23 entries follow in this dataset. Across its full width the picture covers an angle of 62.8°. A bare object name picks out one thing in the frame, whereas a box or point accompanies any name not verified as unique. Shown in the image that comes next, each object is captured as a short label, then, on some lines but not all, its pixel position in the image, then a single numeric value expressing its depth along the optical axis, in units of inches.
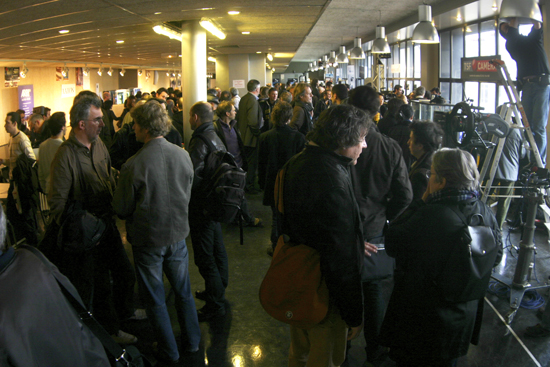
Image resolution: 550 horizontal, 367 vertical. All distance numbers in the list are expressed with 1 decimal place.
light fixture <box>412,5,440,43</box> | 302.4
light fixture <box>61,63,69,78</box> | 653.8
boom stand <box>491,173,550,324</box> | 142.2
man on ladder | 196.7
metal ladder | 159.0
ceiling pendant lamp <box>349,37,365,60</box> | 493.7
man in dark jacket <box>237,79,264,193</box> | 310.7
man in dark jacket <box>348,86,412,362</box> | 114.0
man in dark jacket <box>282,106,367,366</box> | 74.9
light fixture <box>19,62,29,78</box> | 539.8
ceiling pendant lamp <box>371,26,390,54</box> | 407.2
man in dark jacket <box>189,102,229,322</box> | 136.4
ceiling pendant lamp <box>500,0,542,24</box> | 140.5
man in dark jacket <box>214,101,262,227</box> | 225.6
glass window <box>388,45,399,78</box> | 811.5
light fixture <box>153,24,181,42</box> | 260.7
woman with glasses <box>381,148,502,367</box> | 86.0
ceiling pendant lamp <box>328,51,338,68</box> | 782.5
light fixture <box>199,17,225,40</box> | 262.1
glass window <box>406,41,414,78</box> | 726.7
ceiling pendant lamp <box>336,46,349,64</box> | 585.6
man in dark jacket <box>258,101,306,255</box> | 192.4
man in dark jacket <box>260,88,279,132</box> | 357.9
